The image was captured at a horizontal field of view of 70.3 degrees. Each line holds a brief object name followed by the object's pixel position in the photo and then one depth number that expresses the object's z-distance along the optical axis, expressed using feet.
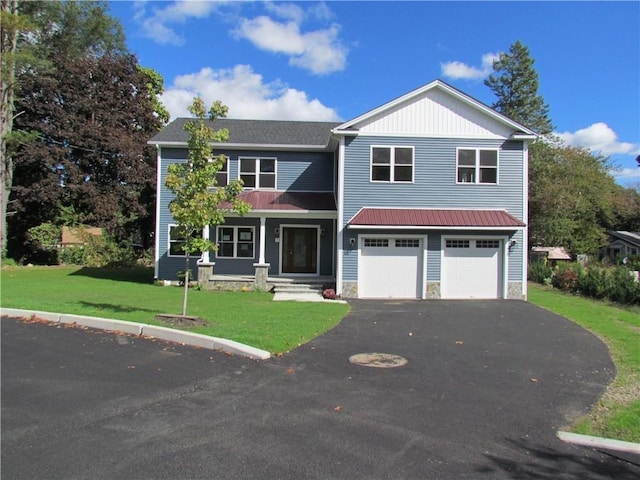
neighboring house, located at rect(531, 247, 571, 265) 130.31
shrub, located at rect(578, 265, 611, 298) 59.26
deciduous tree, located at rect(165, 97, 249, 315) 31.89
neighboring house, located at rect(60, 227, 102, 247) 89.35
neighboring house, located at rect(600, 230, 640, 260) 153.28
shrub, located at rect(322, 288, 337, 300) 52.26
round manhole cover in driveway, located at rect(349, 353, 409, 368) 22.72
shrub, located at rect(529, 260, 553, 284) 78.54
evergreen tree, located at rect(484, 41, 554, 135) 137.80
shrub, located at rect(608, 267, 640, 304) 54.65
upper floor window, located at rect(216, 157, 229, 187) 63.04
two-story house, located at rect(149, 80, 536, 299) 53.78
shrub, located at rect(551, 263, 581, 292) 66.84
